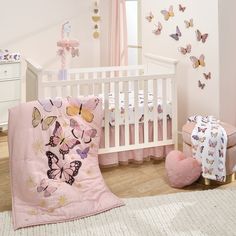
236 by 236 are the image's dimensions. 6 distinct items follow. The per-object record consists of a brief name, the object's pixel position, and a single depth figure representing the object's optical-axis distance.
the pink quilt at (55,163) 2.31
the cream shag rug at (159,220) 2.13
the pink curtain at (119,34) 4.44
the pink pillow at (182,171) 2.69
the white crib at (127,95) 2.92
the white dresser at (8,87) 3.99
